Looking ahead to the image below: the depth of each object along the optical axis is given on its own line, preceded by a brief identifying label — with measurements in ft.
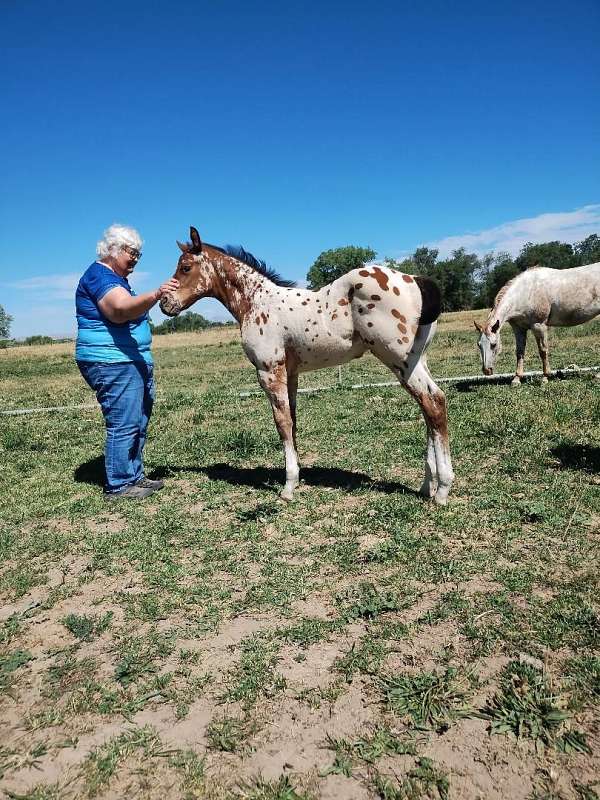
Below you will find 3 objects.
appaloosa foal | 14.14
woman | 16.26
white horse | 31.65
